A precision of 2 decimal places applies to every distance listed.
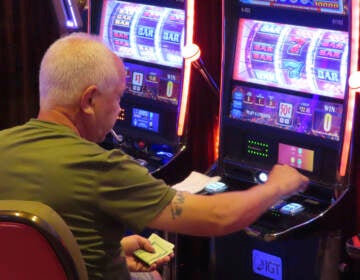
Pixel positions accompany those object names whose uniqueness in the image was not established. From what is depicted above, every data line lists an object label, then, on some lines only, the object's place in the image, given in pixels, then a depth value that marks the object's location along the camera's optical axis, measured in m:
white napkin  3.05
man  1.98
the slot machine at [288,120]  2.81
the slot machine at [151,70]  3.47
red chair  1.75
